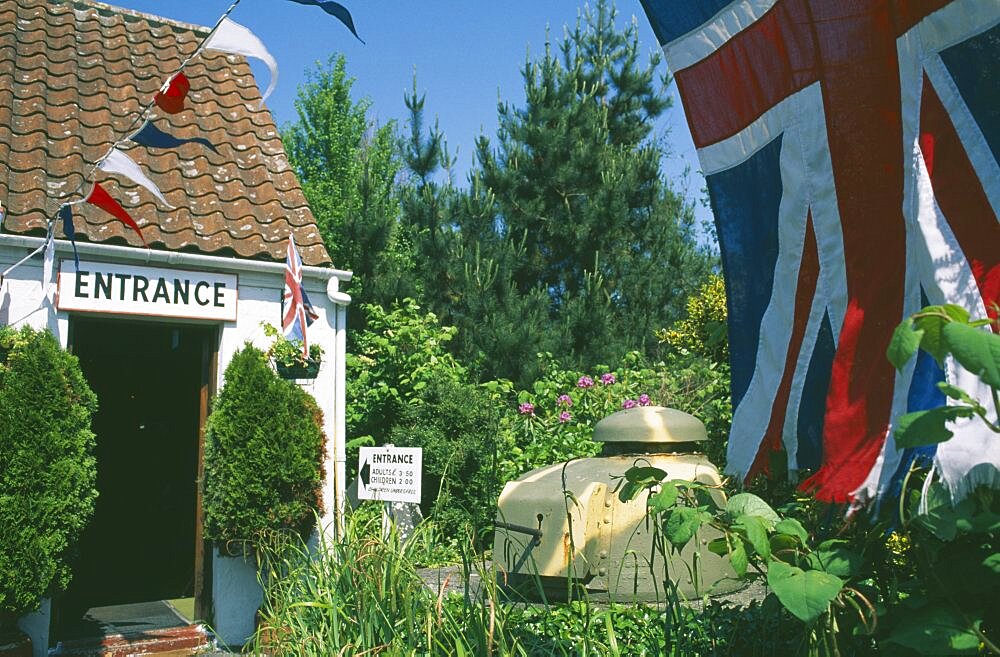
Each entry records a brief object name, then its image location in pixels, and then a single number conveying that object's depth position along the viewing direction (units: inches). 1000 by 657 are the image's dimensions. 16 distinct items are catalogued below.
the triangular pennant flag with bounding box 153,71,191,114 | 222.8
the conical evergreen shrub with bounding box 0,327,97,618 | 218.7
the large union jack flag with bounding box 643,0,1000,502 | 77.4
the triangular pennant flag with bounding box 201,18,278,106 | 211.0
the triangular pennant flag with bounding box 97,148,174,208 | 228.4
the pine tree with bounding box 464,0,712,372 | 580.7
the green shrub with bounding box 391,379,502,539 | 364.2
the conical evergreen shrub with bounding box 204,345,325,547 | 258.2
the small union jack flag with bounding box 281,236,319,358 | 272.8
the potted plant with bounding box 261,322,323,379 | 275.9
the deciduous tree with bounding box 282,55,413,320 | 788.6
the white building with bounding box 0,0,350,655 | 261.0
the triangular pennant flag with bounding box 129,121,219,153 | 229.1
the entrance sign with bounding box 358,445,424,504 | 238.7
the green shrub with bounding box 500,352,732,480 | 389.1
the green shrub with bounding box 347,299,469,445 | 413.1
